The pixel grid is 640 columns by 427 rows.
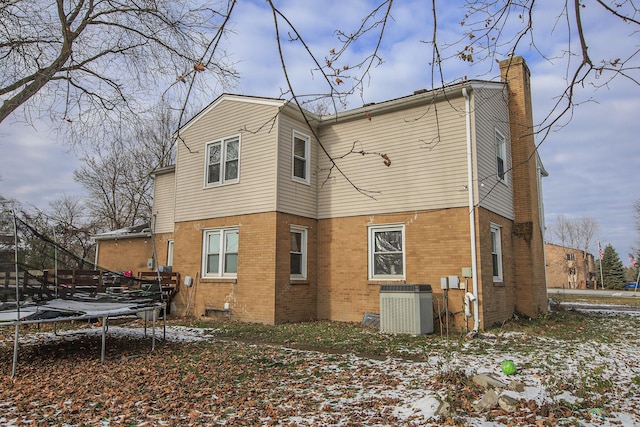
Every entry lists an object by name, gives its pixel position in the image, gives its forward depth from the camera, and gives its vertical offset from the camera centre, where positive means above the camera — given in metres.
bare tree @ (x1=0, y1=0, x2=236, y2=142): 7.67 +4.35
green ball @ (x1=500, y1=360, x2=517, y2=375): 5.88 -1.35
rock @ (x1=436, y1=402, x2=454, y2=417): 4.30 -1.43
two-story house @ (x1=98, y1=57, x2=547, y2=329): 10.73 +1.63
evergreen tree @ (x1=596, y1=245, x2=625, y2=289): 53.12 +0.00
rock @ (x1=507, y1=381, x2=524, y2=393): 5.09 -1.40
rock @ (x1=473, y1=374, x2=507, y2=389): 5.08 -1.34
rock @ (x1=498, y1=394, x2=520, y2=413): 4.47 -1.41
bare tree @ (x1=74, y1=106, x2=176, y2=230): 28.39 +5.77
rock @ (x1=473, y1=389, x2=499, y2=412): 4.53 -1.41
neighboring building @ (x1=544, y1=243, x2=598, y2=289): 60.12 +0.40
